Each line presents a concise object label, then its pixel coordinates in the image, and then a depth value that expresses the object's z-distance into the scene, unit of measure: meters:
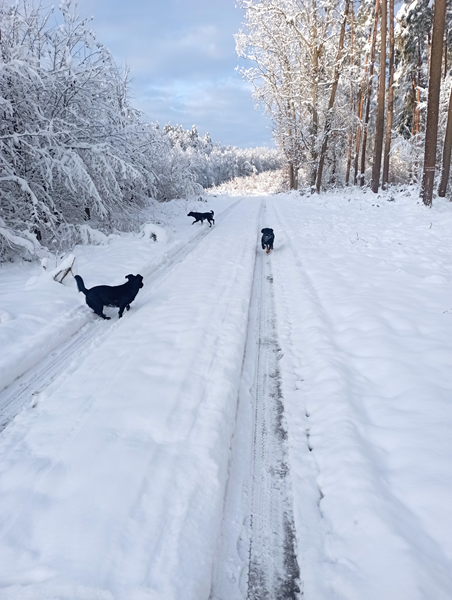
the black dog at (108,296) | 4.83
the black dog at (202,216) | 13.97
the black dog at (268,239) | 8.49
